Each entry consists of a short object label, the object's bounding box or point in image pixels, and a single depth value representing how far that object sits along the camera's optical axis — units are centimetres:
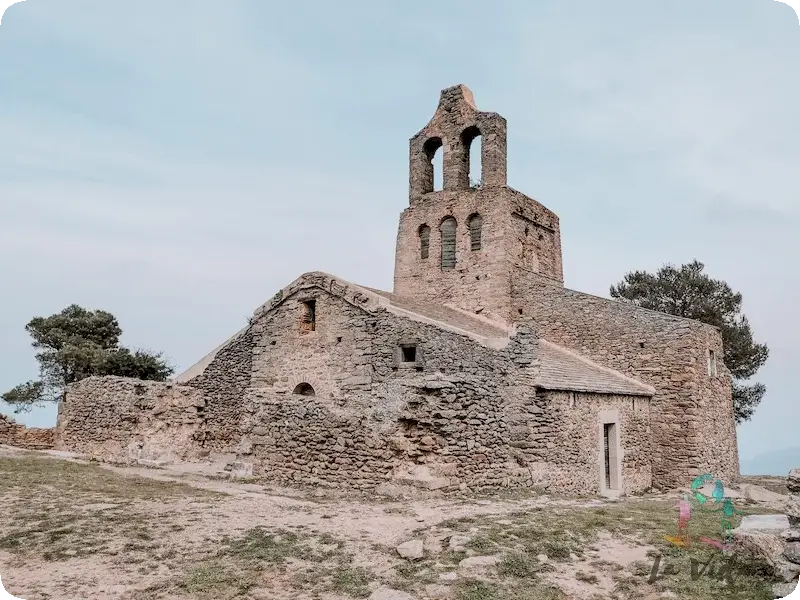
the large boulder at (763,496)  1345
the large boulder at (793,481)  620
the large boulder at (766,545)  619
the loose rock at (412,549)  714
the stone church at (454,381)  1232
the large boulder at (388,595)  612
